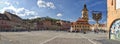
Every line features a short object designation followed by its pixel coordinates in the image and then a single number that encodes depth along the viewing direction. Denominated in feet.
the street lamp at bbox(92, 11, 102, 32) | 65.29
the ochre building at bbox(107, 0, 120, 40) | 38.17
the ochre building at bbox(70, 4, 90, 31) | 166.94
